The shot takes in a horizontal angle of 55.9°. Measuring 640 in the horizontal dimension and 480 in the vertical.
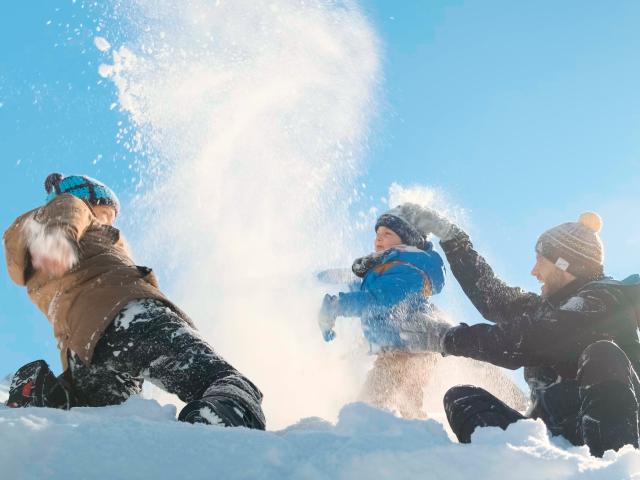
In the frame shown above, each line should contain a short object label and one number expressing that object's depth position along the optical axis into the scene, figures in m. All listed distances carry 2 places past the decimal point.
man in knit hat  2.44
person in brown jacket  2.78
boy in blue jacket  4.39
